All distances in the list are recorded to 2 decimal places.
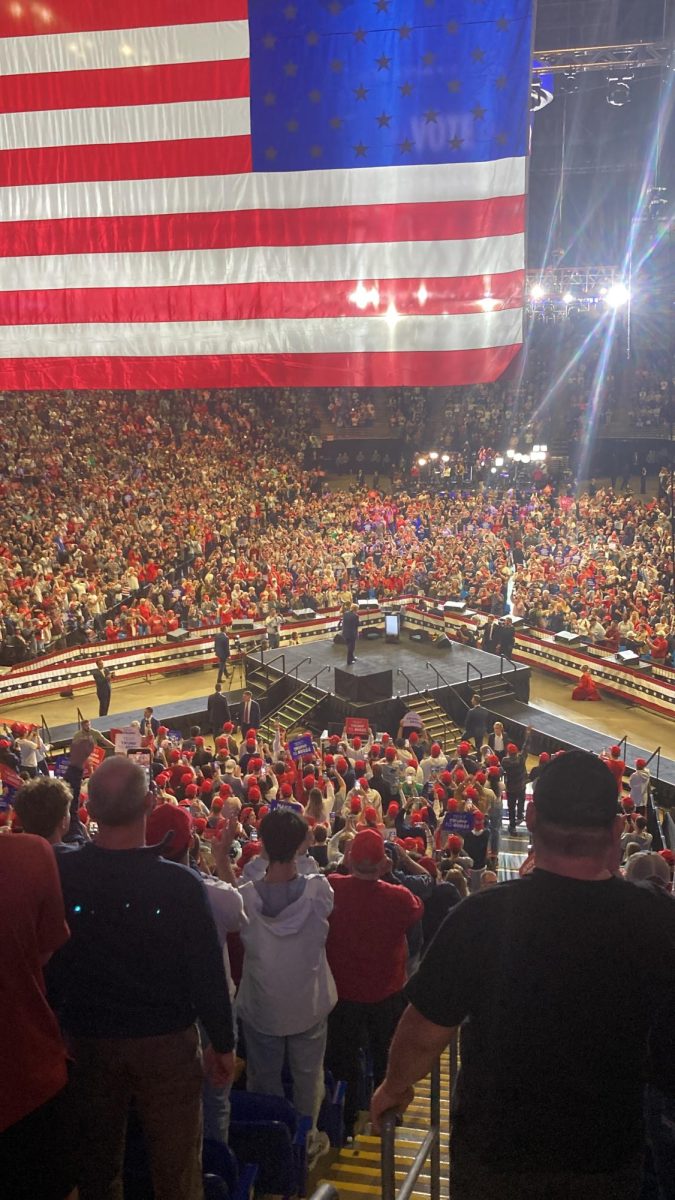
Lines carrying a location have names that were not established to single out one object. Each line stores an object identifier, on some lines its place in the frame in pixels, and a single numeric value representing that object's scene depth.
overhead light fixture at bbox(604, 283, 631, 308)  36.44
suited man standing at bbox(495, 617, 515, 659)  22.14
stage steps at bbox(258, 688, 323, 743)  20.12
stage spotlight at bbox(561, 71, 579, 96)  27.86
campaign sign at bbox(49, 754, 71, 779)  11.19
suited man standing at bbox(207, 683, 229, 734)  18.66
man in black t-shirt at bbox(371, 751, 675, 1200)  2.18
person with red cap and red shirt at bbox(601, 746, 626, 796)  13.05
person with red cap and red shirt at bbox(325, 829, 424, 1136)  4.56
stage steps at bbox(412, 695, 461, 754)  19.69
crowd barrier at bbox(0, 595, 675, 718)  21.28
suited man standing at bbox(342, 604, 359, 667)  21.27
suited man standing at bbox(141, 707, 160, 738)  16.11
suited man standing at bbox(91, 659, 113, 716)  19.69
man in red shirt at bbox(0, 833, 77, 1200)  2.68
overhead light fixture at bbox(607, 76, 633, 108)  24.75
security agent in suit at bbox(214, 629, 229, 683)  22.14
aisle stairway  4.07
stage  20.34
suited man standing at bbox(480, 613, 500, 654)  22.40
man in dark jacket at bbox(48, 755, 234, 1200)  2.99
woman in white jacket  4.14
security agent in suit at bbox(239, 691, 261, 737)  17.88
